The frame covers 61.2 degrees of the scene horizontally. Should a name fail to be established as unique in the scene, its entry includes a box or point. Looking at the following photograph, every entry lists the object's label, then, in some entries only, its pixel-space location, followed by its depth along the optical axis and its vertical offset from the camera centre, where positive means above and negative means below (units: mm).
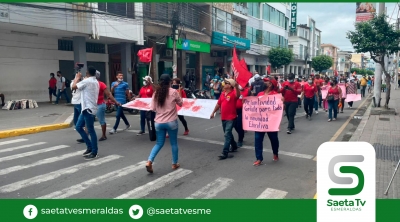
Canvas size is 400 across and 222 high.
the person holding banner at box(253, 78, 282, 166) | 6453 -1137
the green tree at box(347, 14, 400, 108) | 13281 +1769
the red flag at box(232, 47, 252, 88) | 7457 +134
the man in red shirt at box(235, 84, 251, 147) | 7820 -848
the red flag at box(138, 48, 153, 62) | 14162 +1104
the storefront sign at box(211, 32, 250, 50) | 27272 +3472
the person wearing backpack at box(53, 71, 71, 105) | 16609 -271
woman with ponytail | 5796 -492
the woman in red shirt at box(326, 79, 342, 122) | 12164 -530
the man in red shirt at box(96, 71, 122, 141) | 8008 -658
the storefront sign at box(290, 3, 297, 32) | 46631 +8813
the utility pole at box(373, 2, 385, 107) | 15512 -161
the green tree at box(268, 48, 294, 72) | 37969 +2828
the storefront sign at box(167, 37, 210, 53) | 21892 +2515
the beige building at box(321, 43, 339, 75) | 90375 +8390
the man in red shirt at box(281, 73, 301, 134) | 9930 -437
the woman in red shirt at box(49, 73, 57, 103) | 16719 -274
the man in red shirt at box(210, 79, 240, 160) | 6785 -563
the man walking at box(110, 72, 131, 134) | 9586 -320
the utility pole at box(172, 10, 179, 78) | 19016 +2709
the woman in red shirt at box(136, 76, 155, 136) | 9180 -226
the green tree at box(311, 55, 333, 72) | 56250 +3212
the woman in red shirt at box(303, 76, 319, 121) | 12383 -525
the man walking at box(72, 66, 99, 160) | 6737 -519
